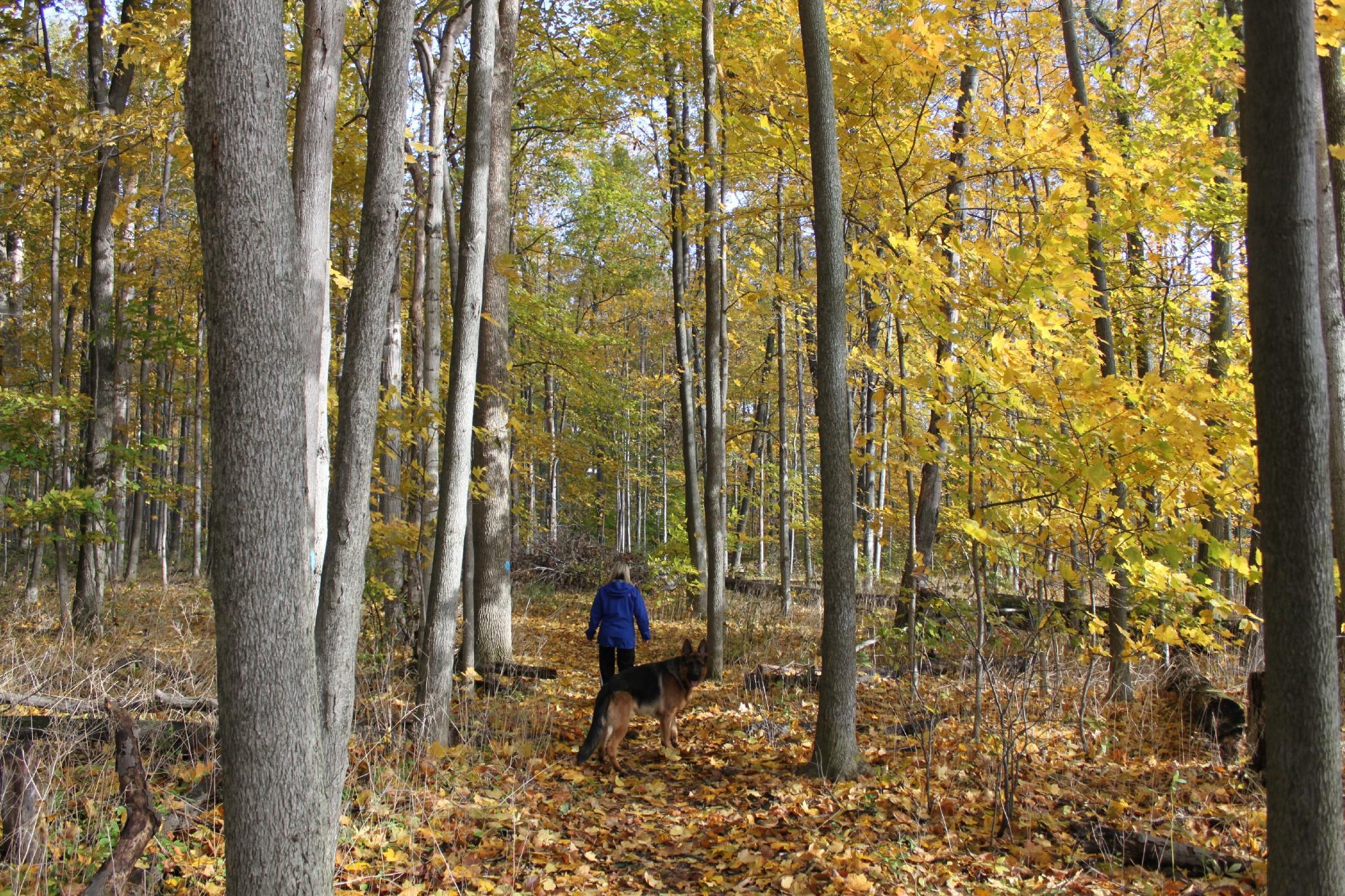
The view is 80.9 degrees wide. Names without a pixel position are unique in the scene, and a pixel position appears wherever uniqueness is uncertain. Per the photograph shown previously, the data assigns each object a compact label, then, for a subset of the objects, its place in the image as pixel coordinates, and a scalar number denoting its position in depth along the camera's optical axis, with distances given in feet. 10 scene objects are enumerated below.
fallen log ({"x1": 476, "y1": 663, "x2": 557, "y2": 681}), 30.83
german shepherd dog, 21.99
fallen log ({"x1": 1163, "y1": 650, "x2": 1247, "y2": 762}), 19.67
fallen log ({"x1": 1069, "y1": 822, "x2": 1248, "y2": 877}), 13.66
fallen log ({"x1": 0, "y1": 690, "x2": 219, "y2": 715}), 18.11
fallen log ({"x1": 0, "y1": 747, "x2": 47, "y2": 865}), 12.12
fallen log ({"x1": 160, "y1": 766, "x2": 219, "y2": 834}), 14.24
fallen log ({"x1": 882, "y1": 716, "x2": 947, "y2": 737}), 19.80
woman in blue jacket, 27.89
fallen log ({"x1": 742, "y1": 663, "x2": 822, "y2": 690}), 28.91
